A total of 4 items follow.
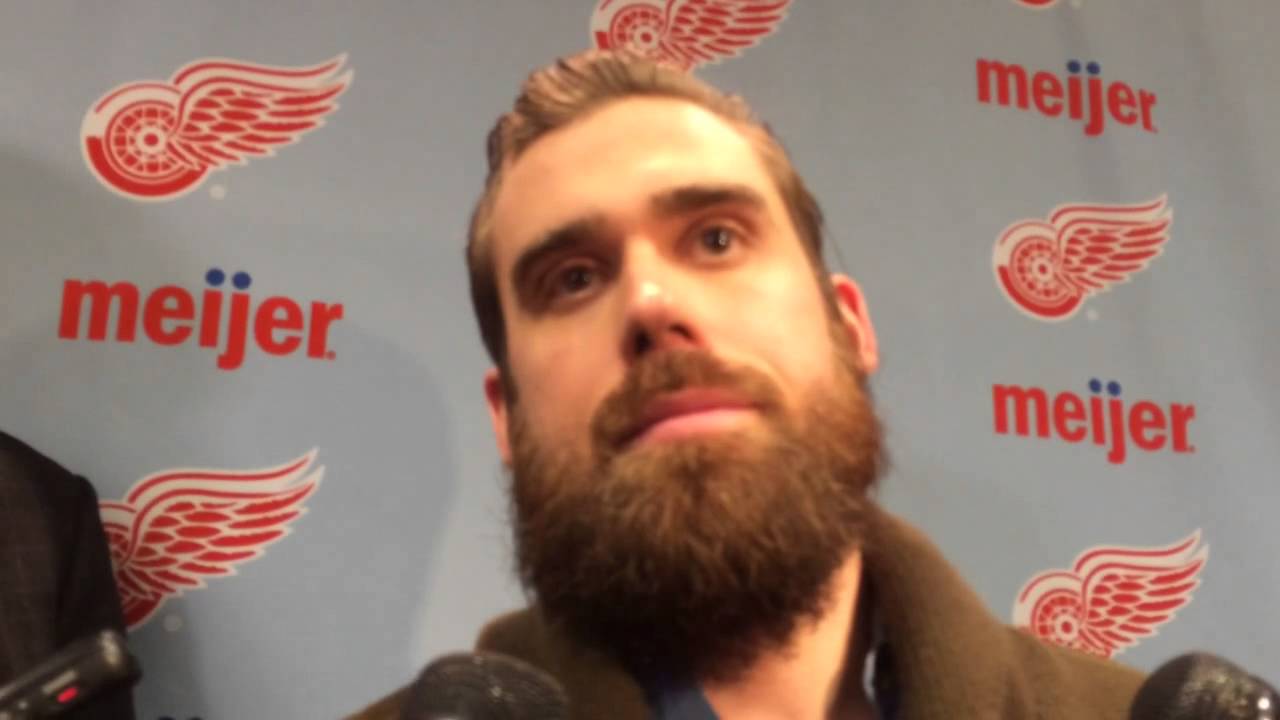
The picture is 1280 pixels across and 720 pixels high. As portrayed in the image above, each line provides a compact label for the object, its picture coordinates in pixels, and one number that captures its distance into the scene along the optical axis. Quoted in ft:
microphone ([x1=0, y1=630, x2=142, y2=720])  1.23
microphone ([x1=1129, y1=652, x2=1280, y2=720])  1.39
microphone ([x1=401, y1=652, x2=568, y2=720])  1.33
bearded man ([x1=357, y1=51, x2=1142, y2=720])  1.95
